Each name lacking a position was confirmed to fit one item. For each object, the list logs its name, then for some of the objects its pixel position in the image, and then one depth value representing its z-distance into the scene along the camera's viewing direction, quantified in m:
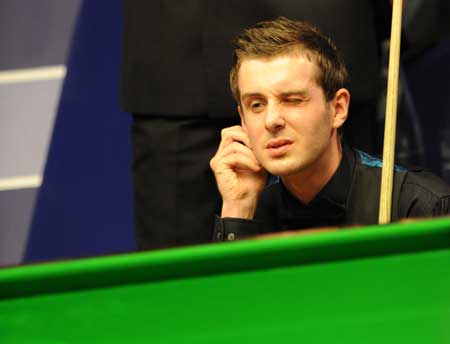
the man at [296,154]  5.04
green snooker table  4.61
